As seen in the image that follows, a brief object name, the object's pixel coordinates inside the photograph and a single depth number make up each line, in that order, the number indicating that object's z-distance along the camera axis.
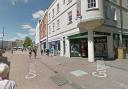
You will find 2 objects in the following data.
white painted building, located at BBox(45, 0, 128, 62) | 6.85
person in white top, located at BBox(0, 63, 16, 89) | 1.22
